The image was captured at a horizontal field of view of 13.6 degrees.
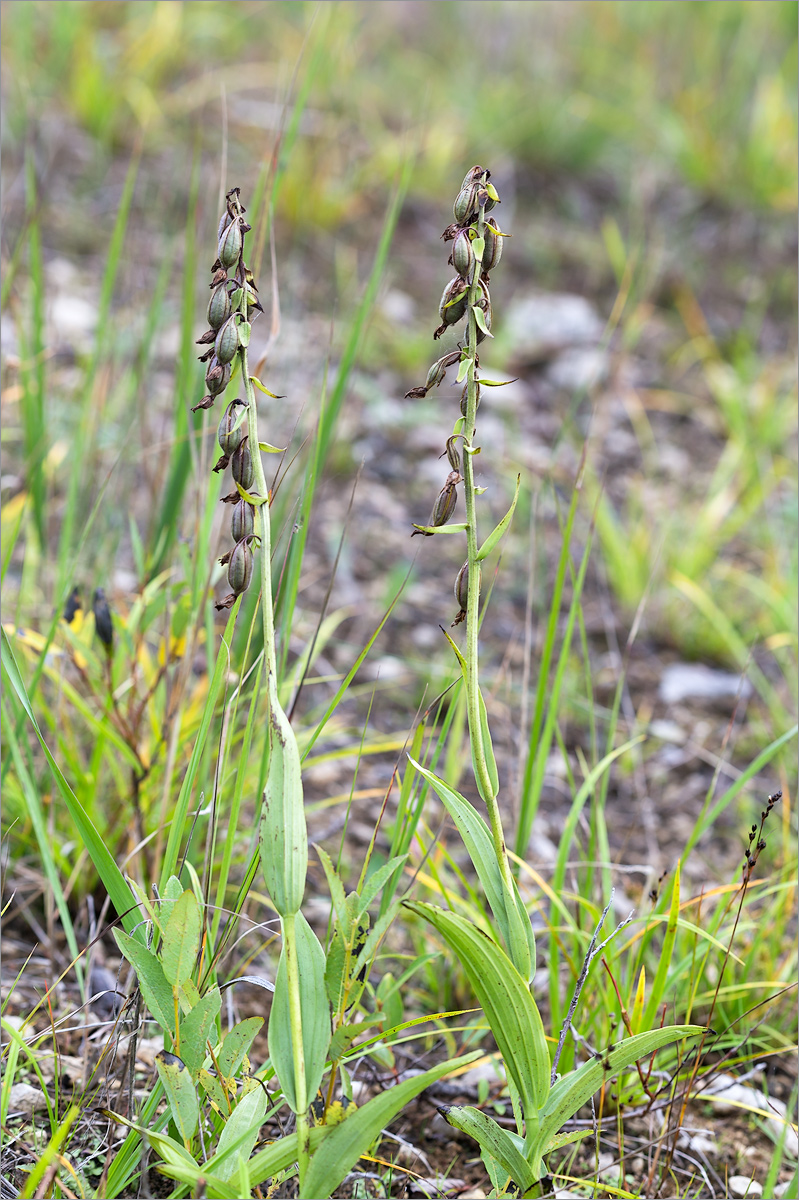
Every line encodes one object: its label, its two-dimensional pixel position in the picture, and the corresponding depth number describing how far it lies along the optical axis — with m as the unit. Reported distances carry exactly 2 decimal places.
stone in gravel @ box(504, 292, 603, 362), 2.83
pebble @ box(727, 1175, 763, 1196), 1.16
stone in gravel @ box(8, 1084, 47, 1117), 1.13
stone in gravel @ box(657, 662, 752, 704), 1.91
